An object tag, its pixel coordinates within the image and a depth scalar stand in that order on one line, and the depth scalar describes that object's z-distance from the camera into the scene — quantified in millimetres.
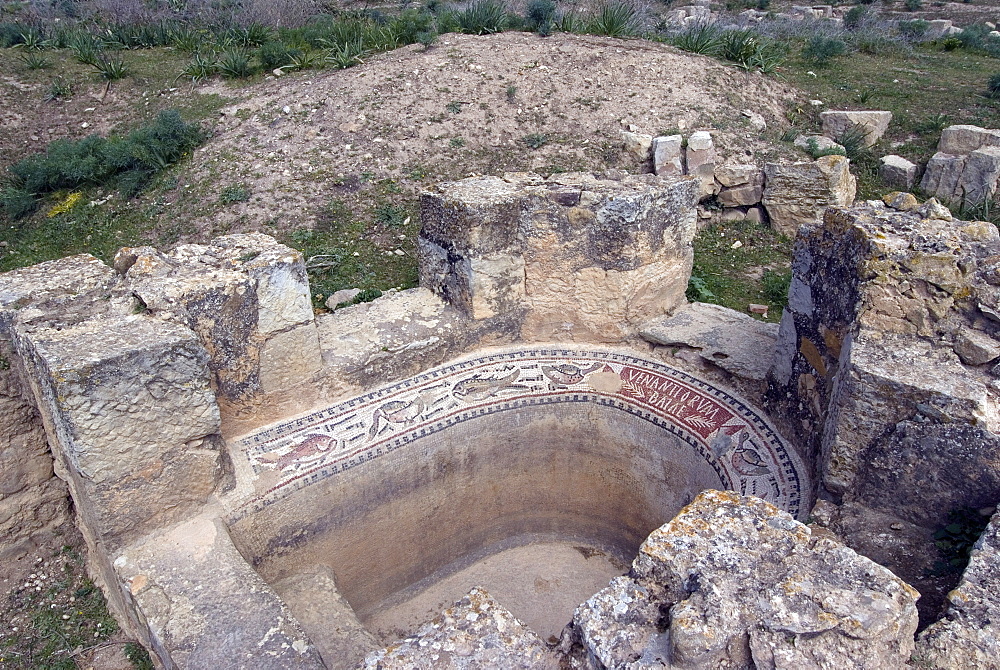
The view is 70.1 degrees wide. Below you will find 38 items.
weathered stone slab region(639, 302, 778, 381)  4375
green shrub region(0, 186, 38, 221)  7719
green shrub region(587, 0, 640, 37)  9727
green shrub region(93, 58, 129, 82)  9898
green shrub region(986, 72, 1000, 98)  9297
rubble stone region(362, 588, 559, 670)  2146
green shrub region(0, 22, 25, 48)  10898
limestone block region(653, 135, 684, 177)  7691
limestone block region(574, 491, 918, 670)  1888
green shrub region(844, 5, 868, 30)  14486
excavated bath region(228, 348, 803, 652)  3745
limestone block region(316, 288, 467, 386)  4273
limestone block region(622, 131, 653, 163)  7848
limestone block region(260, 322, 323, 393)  3883
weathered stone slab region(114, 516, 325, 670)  2674
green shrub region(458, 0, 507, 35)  9617
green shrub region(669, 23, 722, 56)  9359
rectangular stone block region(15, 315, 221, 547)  3018
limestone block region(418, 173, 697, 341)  4453
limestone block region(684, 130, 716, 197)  7684
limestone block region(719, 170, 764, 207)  7508
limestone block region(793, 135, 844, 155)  8078
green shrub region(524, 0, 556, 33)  9646
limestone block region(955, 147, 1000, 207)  7523
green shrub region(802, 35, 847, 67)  10578
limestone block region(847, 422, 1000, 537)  2715
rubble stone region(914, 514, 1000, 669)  1963
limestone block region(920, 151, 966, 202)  7699
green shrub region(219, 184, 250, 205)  7301
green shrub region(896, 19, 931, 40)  13070
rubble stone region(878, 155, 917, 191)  7953
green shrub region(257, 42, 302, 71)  9352
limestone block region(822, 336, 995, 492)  2801
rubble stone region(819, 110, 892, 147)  8500
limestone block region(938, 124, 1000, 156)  7937
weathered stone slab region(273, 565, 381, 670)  3275
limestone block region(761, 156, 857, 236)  7230
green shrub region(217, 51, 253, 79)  9211
